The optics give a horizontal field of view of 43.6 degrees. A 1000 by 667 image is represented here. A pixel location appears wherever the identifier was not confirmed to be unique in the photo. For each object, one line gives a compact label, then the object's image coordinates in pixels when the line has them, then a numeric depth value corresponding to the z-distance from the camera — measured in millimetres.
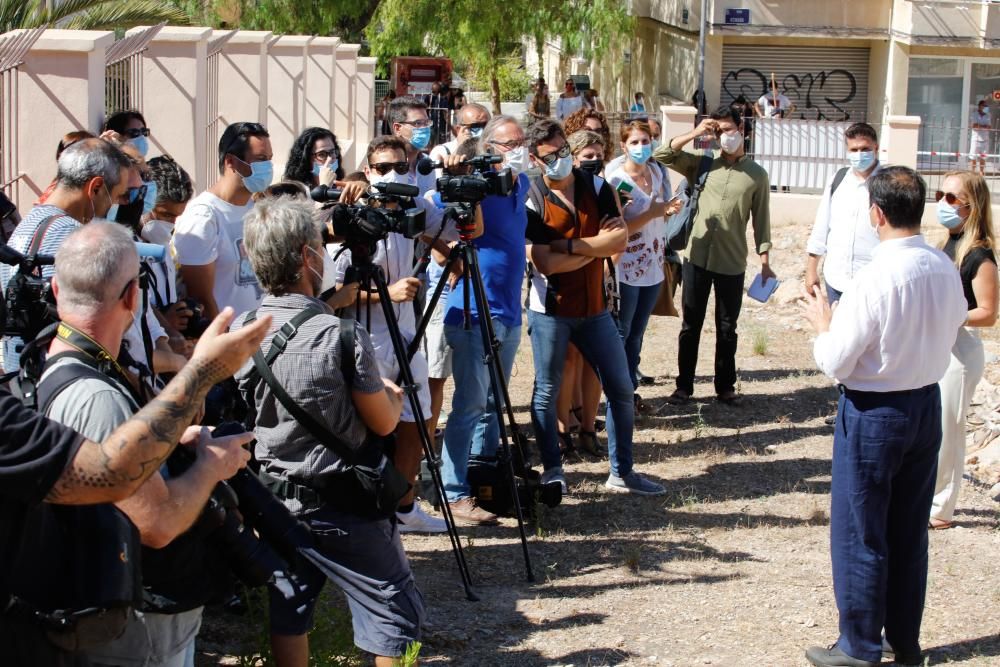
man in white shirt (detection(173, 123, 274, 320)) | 5246
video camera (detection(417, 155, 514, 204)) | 5496
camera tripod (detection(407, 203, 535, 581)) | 5586
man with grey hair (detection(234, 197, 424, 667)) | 3648
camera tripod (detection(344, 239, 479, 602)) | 4828
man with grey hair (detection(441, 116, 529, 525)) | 6125
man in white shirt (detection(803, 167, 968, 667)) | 4449
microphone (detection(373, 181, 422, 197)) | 5117
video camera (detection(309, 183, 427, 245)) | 4742
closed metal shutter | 31438
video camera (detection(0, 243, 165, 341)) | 3232
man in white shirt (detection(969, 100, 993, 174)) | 20500
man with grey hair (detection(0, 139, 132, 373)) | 4223
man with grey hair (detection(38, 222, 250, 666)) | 2734
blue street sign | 30250
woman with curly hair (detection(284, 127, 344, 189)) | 6344
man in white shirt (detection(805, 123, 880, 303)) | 7438
